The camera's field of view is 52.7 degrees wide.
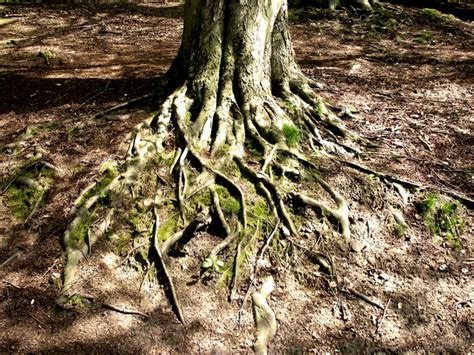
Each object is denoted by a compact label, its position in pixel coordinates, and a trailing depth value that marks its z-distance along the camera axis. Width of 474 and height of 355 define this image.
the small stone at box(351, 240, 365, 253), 4.39
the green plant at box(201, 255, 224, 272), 4.04
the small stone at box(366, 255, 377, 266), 4.33
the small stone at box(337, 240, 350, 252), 4.37
